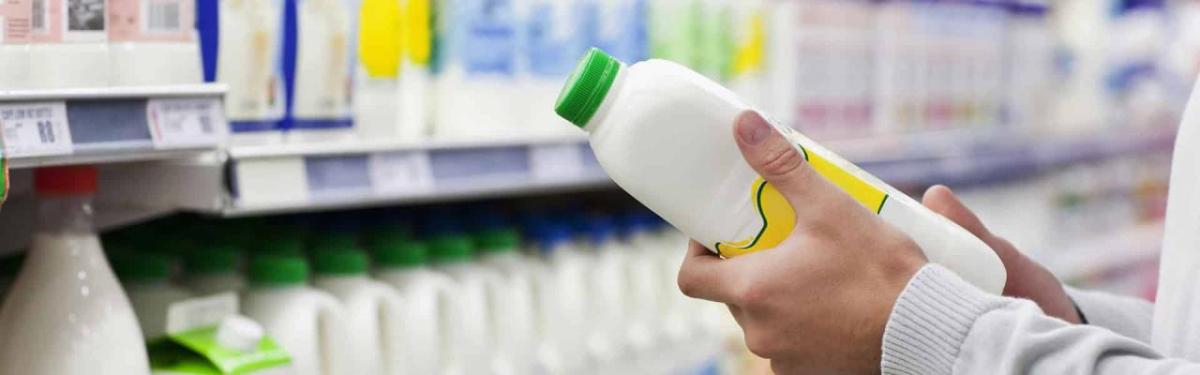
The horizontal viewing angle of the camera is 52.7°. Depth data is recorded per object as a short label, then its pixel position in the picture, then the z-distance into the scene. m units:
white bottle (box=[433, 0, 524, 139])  1.63
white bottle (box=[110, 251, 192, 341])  1.35
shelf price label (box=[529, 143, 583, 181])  1.69
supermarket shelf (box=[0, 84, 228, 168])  0.99
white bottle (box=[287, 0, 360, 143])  1.42
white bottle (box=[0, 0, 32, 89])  1.01
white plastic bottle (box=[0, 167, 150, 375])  1.14
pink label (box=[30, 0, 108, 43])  1.04
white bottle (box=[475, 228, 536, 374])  1.72
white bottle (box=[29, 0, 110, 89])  1.05
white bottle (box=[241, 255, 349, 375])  1.41
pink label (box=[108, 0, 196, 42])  1.12
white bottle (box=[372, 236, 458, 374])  1.55
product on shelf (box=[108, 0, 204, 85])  1.12
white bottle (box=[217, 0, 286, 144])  1.33
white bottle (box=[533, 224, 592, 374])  1.80
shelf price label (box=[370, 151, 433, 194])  1.44
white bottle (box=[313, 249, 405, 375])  1.49
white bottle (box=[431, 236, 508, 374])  1.63
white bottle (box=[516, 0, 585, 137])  1.72
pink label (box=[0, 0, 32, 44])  1.01
